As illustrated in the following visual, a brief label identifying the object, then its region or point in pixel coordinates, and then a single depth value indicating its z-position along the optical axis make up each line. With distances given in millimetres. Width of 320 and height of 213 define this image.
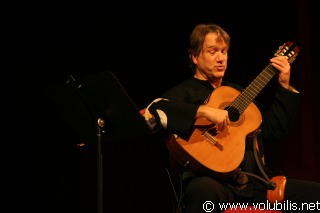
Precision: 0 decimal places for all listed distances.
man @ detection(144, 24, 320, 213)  4340
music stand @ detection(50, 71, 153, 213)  4130
